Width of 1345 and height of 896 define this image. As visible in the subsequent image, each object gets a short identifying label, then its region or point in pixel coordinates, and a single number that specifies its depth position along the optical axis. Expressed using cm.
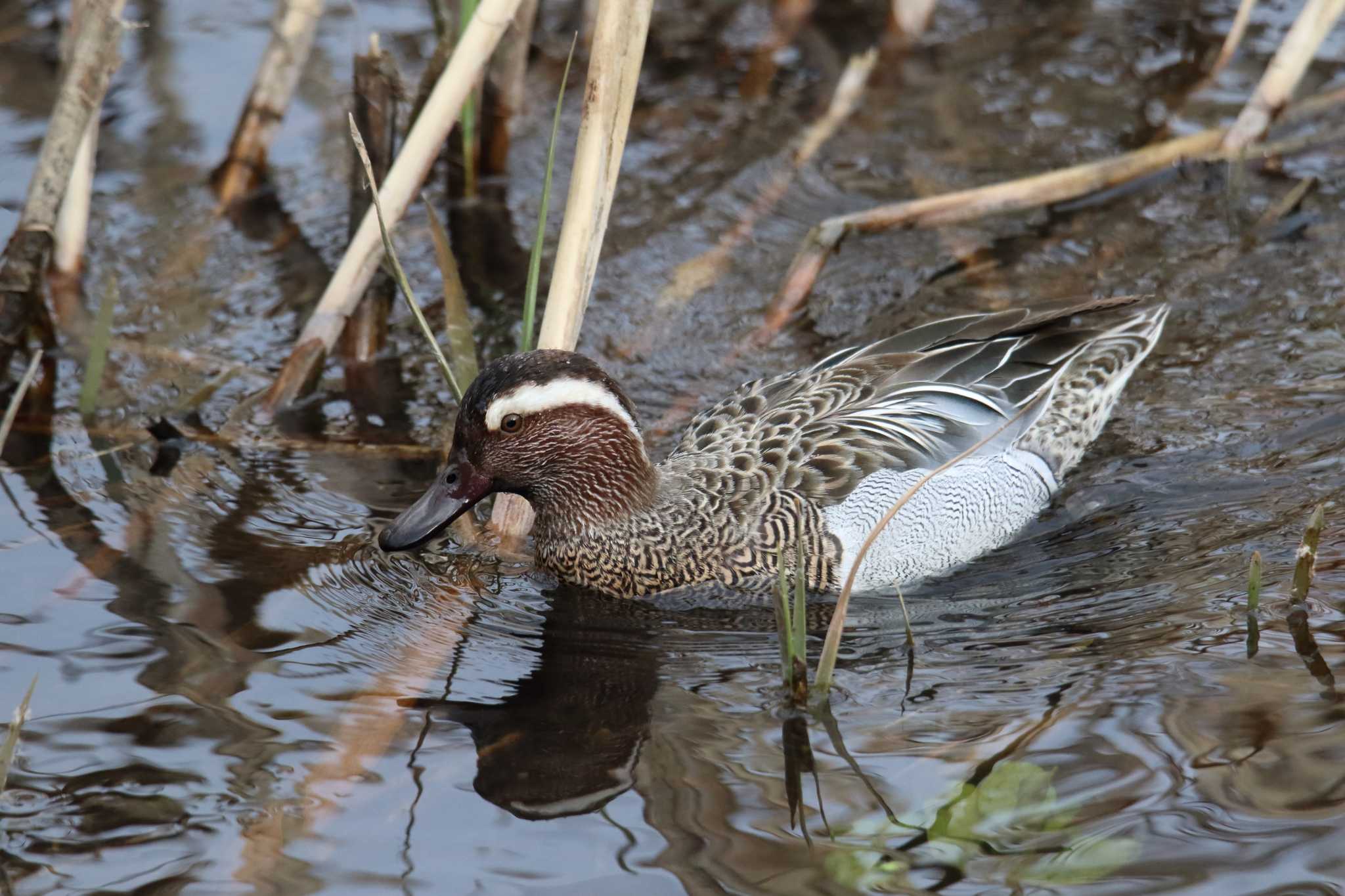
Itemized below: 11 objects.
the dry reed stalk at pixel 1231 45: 1602
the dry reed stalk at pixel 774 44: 1925
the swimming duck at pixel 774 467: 1095
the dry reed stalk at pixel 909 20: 1972
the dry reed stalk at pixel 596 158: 1042
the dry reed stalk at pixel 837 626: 860
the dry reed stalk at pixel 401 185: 1199
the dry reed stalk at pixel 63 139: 1242
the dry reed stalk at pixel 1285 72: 1496
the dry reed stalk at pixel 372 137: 1370
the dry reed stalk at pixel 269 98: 1583
